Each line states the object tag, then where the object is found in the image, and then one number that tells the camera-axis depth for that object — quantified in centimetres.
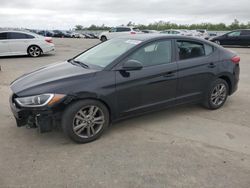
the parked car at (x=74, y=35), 3790
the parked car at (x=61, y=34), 3837
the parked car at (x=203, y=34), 2197
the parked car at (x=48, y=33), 3878
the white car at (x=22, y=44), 970
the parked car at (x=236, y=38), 1495
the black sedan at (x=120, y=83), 267
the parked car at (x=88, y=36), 3787
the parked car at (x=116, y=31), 2070
